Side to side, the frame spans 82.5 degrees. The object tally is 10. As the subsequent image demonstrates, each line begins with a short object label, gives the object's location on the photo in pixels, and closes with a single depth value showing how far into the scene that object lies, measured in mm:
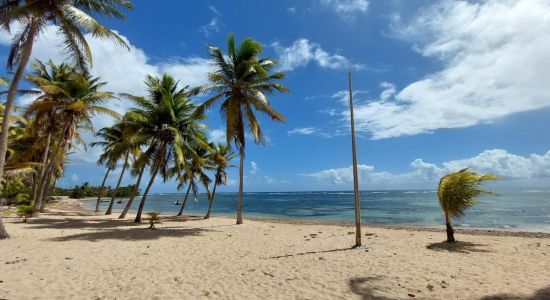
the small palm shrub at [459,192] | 11297
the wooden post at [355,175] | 10273
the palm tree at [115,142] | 22738
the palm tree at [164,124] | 17297
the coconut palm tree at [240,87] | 16906
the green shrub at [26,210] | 15664
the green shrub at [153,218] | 14902
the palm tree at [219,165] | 24797
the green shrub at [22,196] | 28814
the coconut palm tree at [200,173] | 24156
